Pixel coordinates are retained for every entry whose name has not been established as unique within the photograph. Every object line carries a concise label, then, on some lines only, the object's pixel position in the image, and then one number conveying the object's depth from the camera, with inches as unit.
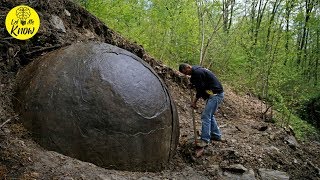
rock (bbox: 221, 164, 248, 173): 150.8
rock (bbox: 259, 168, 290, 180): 152.5
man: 160.9
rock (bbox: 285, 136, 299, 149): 196.2
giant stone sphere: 112.9
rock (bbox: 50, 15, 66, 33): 165.4
